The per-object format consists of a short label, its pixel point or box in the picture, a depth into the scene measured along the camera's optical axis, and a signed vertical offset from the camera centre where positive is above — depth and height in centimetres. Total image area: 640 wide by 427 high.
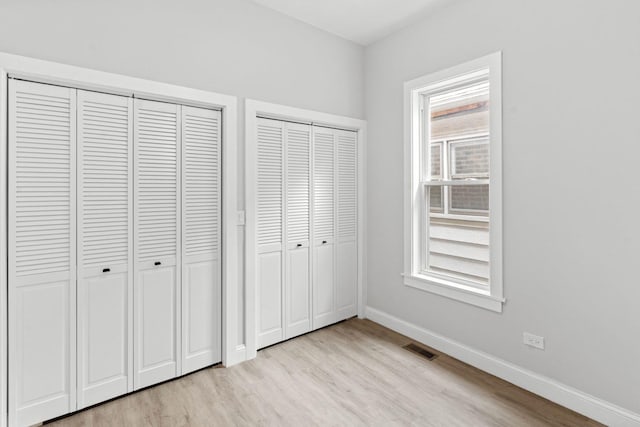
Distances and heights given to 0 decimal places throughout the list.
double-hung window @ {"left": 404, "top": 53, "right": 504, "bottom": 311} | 247 +28
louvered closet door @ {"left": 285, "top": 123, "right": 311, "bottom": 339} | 302 -13
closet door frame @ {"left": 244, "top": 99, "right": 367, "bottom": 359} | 267 +17
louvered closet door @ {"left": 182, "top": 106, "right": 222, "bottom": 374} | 246 -19
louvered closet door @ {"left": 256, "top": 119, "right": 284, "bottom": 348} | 283 -13
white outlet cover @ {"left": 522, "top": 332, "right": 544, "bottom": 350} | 224 -85
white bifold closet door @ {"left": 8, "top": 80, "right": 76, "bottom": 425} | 188 -22
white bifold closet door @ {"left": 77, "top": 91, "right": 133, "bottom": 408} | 208 -21
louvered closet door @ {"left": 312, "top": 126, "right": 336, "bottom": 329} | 321 -10
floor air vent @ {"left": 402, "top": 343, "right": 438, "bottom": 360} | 277 -116
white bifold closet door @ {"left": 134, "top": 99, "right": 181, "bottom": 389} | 227 -18
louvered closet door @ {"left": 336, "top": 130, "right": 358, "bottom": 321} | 340 -10
